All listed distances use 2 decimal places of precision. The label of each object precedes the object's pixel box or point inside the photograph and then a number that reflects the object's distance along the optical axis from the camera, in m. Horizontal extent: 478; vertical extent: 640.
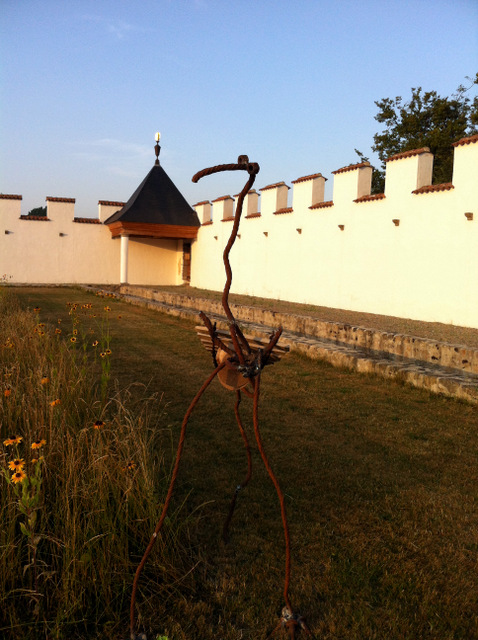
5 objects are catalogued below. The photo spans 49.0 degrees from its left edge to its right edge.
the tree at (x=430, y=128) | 26.73
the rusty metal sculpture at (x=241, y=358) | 1.88
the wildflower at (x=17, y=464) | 1.98
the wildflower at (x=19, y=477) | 1.97
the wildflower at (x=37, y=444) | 2.18
